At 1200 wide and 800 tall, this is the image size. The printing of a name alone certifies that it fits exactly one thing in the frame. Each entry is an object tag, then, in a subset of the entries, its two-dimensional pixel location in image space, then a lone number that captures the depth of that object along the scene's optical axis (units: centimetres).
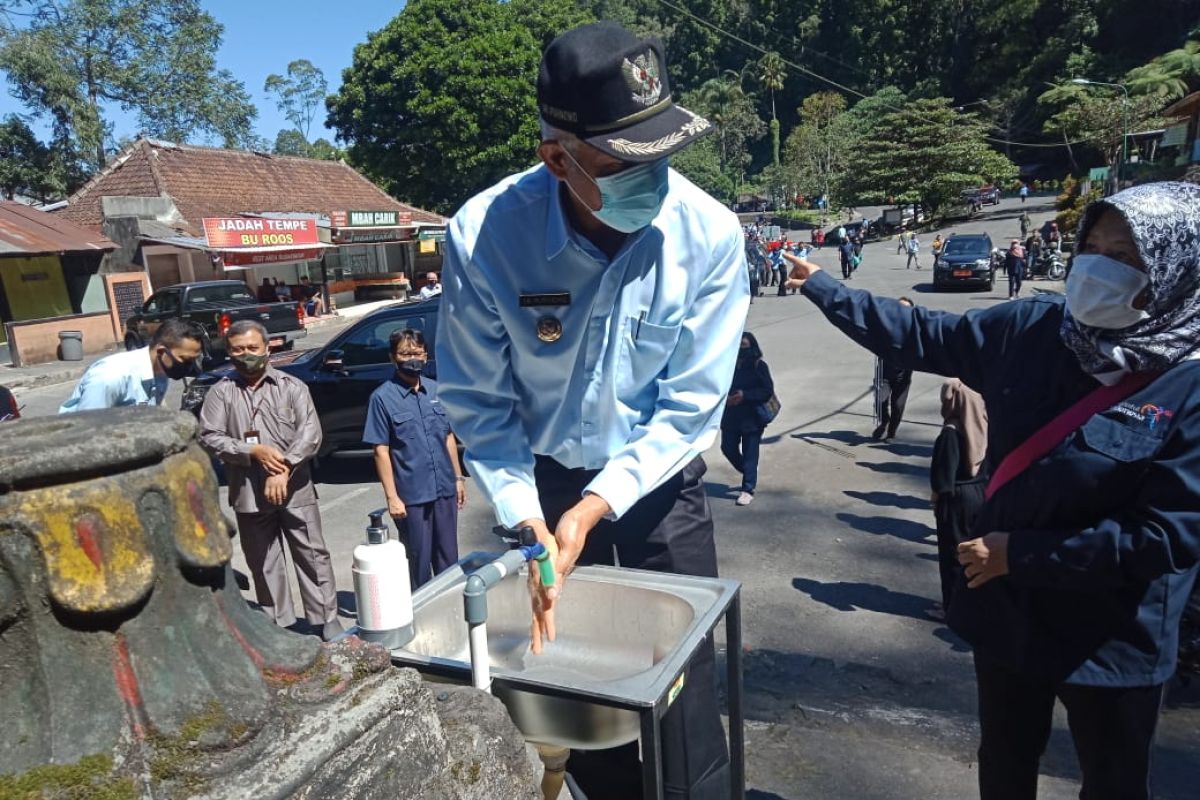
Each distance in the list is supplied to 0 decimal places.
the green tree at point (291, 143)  6950
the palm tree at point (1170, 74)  3762
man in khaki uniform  489
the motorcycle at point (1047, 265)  2429
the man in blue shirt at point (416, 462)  500
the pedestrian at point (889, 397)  871
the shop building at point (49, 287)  1927
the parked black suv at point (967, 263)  2239
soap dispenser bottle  189
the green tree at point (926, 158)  4019
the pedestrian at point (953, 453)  467
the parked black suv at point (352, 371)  886
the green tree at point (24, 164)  3002
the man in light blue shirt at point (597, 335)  188
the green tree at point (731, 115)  6544
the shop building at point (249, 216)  2244
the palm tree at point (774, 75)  6469
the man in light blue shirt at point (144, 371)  520
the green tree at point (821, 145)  5388
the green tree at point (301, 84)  5998
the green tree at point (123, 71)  2891
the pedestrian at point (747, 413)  729
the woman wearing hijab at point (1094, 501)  188
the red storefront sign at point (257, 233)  2080
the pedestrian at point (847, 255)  2669
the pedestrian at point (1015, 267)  2080
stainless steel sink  172
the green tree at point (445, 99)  3133
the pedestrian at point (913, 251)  2994
